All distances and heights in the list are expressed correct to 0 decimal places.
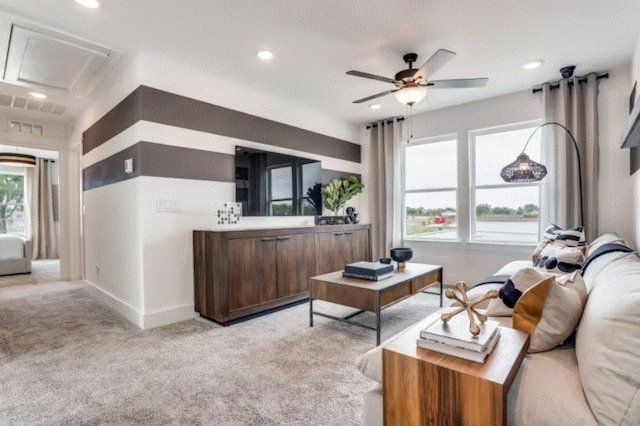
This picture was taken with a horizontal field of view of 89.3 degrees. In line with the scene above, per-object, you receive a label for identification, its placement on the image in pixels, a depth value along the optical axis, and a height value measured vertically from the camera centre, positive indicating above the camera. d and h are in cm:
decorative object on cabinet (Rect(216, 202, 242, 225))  368 -1
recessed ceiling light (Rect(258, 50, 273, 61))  314 +155
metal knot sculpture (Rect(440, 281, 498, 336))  113 -37
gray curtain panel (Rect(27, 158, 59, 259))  812 +14
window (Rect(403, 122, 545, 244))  431 +27
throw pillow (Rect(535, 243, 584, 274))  234 -40
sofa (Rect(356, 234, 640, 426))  90 -55
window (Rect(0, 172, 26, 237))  820 +31
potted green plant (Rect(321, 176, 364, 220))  490 +29
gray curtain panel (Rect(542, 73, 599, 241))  362 +67
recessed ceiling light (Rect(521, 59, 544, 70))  338 +153
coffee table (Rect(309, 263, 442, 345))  258 -68
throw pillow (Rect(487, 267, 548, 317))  143 -34
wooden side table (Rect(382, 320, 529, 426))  93 -54
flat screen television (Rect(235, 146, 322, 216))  388 +37
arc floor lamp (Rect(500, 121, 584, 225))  328 +38
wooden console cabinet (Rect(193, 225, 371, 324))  316 -60
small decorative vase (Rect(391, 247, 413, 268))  328 -46
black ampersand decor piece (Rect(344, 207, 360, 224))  496 -8
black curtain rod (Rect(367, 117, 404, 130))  520 +146
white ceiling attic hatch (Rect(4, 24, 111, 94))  284 +156
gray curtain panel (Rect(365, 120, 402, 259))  522 +33
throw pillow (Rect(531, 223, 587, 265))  291 -30
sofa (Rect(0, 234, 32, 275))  586 -72
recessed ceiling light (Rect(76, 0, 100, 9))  236 +156
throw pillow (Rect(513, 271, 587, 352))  124 -41
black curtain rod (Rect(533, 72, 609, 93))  359 +146
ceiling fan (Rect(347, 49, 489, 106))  282 +115
